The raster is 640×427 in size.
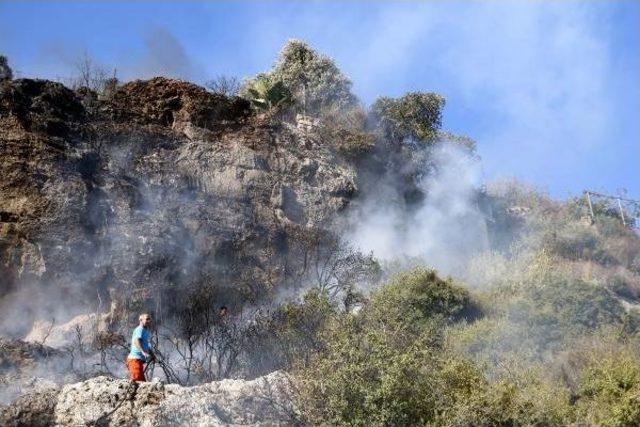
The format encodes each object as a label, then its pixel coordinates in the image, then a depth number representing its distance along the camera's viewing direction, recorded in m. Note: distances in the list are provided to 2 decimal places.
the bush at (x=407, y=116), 26.64
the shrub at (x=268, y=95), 25.05
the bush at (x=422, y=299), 17.58
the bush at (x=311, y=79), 27.73
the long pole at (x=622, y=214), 28.51
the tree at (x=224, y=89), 25.48
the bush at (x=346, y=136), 24.47
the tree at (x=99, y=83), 22.67
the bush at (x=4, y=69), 22.06
